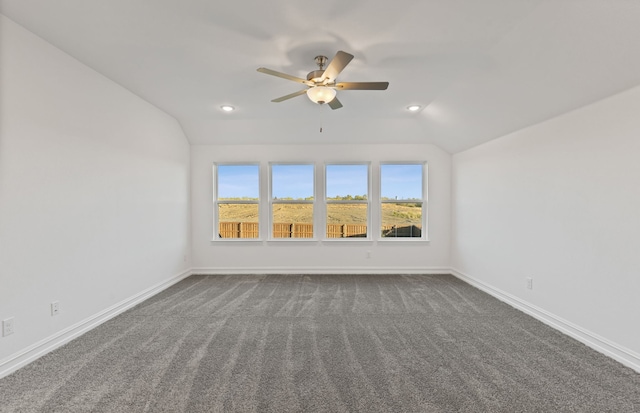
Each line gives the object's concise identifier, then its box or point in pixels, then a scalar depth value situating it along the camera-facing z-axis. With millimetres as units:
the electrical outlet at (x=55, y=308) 2264
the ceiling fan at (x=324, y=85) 2297
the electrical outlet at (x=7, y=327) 1910
